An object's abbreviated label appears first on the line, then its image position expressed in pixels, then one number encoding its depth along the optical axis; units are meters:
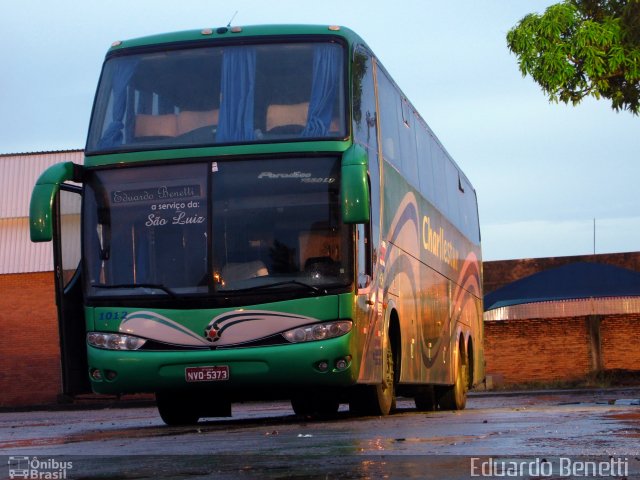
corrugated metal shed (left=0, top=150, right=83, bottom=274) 39.59
